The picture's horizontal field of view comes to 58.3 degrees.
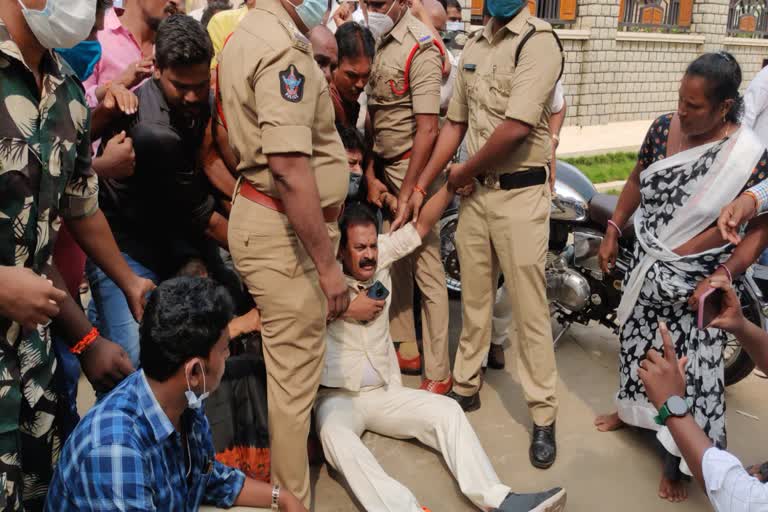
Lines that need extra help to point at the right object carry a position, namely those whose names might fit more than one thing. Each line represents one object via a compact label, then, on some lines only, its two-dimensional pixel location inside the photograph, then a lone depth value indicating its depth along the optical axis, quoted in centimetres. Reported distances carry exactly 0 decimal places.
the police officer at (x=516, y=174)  285
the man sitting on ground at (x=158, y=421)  162
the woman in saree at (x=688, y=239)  260
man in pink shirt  308
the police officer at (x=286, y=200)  216
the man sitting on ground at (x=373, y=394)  267
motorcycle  345
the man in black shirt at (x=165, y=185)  253
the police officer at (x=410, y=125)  335
